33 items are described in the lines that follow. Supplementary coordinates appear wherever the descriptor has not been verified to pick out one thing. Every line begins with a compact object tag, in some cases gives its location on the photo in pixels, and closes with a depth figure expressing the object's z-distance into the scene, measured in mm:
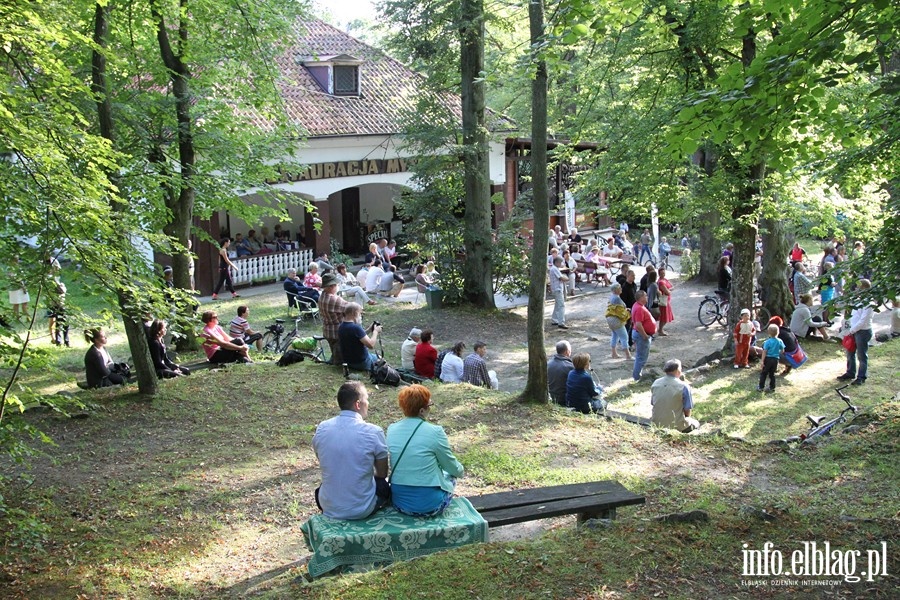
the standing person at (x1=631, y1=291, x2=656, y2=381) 15492
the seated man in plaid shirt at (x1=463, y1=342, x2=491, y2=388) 12961
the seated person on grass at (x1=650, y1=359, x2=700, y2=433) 11172
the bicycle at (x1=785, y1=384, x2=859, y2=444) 10290
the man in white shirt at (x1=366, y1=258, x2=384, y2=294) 23172
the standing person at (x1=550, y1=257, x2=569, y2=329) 20156
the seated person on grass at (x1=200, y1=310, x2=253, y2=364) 13398
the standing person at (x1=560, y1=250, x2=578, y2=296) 24359
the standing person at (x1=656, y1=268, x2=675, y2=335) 19141
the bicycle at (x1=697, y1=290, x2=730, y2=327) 20070
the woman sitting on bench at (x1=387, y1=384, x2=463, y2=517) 5977
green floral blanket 5699
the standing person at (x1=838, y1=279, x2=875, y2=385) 14219
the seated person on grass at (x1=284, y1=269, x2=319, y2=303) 19297
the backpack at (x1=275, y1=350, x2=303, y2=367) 13570
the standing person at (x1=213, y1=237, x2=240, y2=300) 23025
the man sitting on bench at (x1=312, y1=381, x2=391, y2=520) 5887
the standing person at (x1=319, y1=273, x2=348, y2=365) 12992
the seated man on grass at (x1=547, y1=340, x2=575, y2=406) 12008
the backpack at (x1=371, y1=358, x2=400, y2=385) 12155
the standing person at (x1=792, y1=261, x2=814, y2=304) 19391
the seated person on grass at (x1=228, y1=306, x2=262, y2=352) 14936
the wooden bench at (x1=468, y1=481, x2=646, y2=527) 6184
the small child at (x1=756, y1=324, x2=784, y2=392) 14219
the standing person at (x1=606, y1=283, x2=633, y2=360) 16953
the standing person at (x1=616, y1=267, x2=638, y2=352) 19544
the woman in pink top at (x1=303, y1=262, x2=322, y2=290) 20719
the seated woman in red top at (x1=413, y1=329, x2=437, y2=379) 12891
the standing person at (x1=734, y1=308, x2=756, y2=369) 15820
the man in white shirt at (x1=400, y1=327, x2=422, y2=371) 13508
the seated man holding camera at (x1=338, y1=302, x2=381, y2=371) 12352
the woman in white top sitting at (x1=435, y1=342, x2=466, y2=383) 13008
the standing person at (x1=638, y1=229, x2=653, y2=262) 30750
